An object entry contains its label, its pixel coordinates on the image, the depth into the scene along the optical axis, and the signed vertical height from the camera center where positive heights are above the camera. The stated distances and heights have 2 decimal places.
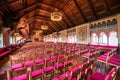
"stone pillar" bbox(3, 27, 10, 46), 4.96 +0.23
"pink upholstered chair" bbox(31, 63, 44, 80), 1.57 -1.01
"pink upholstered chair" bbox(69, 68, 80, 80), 1.10 -0.74
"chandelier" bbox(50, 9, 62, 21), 4.45 +1.92
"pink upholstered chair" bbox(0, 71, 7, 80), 1.06 -0.72
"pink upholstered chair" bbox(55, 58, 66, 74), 1.96 -1.00
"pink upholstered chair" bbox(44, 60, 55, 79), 1.70 -1.01
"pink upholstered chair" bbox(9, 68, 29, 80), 1.22 -0.80
